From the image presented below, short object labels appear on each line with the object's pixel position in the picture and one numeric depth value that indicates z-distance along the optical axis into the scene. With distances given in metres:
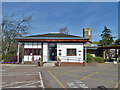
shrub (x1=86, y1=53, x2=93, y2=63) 25.47
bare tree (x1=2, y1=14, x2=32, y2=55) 37.84
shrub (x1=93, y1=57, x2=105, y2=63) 25.83
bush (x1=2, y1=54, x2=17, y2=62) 23.53
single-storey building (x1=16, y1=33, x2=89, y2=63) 23.89
